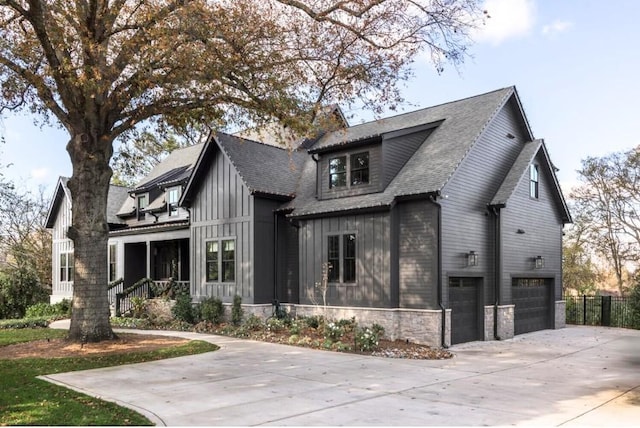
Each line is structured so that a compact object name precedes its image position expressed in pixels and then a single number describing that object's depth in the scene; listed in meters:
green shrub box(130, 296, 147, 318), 21.94
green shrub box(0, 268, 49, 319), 26.44
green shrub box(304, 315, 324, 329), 17.18
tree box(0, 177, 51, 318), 26.64
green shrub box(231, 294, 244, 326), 18.59
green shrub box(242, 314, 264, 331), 17.72
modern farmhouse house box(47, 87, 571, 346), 15.87
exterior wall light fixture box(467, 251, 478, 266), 16.50
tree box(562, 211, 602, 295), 30.64
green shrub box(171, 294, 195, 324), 20.11
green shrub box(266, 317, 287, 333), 17.31
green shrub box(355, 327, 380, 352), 14.15
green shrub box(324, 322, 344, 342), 15.16
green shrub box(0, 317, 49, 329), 20.19
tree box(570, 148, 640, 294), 29.12
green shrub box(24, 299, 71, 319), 25.52
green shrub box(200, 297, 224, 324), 19.16
